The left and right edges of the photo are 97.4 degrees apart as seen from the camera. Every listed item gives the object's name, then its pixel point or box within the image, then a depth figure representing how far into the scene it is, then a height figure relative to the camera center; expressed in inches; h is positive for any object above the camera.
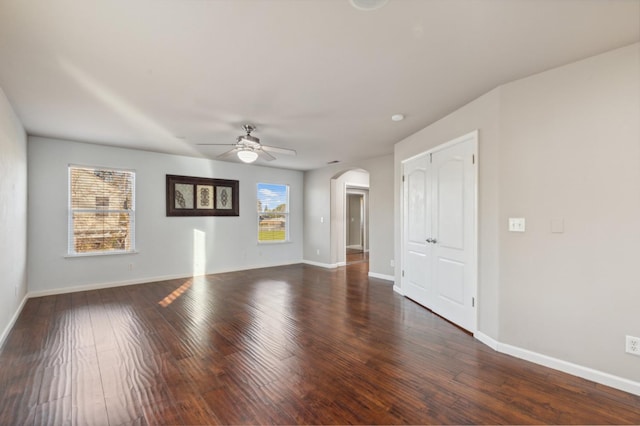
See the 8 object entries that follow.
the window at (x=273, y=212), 285.9 +1.1
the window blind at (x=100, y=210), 192.9 +2.2
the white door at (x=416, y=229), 160.1 -9.3
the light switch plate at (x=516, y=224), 103.7 -3.9
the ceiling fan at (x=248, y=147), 153.7 +37.3
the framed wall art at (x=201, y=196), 230.8 +15.3
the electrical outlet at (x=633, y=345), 81.9 -38.6
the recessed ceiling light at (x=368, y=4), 65.6 +49.7
